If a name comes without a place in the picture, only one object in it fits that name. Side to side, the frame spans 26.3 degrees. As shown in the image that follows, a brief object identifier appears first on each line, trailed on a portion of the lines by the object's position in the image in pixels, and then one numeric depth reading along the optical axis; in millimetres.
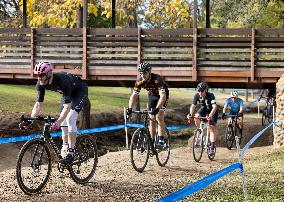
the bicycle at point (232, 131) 18391
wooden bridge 19781
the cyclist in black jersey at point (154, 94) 11961
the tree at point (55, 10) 22109
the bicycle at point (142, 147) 11875
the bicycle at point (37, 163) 9016
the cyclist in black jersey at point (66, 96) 9305
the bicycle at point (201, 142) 14461
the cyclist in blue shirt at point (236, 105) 18814
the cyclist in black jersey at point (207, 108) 14414
